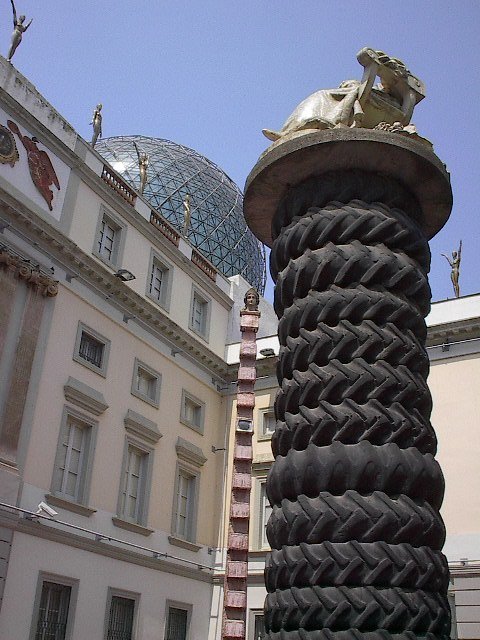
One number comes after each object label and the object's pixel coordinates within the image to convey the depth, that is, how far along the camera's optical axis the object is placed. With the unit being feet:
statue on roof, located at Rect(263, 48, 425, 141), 17.70
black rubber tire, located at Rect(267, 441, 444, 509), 13.67
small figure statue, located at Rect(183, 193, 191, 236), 103.91
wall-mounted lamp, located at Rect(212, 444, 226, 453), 90.79
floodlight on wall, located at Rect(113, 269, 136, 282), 76.54
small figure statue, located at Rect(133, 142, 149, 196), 98.22
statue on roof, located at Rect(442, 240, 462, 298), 101.72
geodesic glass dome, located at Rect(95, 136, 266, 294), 164.86
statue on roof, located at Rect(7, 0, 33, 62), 73.36
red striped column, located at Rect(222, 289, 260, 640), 66.59
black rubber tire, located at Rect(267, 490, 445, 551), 13.20
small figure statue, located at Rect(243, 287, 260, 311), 80.48
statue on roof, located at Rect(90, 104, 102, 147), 91.71
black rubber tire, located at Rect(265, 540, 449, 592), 12.84
